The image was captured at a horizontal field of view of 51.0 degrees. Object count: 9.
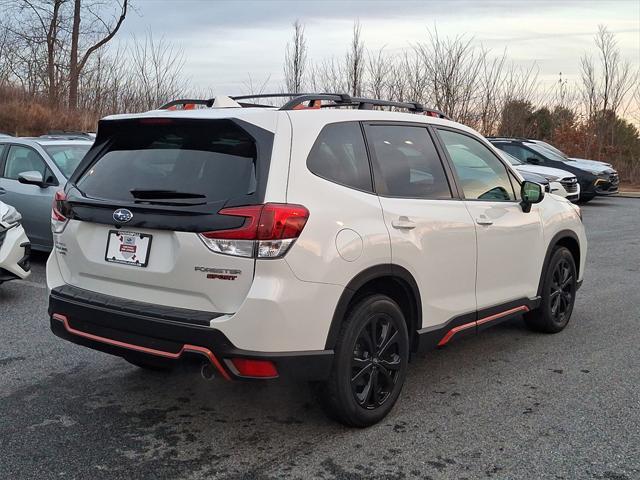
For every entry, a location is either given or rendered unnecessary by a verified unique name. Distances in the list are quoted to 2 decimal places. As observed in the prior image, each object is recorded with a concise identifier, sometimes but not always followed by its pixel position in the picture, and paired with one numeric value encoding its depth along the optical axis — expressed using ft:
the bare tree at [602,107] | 80.74
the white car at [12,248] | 21.15
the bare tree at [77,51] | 82.33
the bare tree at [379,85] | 80.02
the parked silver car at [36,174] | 26.76
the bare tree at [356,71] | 79.25
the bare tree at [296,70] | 77.92
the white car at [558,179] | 48.03
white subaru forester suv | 10.43
